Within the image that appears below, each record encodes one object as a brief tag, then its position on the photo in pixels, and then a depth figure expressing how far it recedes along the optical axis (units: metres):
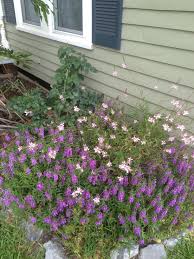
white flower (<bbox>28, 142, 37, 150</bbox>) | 2.07
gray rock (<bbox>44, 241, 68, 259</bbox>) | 1.98
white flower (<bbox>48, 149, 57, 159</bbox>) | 1.98
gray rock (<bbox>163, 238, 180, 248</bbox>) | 2.14
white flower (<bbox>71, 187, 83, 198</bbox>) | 1.80
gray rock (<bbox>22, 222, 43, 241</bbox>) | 2.14
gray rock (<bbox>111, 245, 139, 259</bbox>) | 1.95
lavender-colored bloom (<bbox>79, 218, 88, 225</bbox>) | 1.84
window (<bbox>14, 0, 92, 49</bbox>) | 3.21
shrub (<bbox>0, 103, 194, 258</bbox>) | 1.92
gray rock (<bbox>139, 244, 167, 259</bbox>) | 2.01
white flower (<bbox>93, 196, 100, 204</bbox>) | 1.82
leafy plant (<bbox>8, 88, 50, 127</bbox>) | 3.26
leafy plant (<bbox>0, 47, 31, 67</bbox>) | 4.16
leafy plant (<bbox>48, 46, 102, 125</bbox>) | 3.09
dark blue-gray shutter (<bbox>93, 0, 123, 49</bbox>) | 2.76
